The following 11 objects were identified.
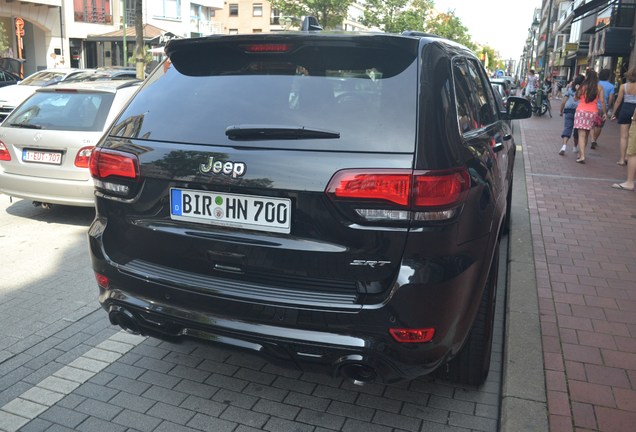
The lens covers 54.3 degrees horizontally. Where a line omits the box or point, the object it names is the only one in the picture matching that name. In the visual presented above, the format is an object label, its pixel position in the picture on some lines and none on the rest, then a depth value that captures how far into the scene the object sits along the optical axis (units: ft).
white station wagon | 21.25
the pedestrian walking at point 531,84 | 87.42
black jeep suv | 8.29
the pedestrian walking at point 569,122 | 43.38
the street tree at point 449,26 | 259.60
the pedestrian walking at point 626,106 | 36.47
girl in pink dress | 38.09
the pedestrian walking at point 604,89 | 44.55
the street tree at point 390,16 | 175.42
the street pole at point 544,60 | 118.16
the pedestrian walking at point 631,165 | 27.81
